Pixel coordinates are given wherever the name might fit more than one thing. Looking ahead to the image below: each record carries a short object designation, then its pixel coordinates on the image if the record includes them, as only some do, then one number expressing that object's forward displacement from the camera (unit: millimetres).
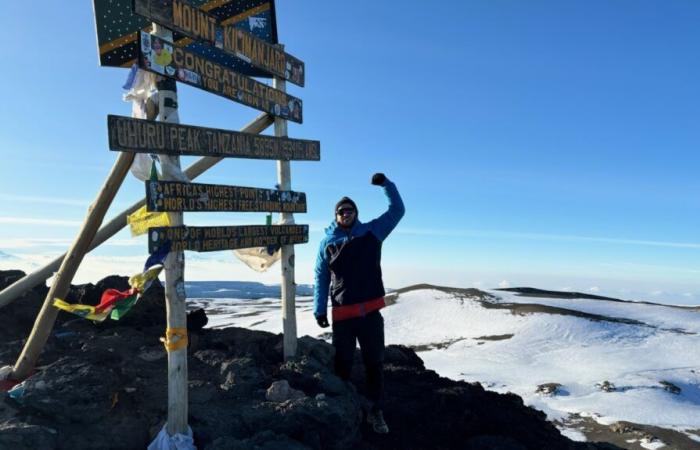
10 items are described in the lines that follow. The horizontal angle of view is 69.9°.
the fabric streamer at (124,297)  4761
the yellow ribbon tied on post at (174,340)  4680
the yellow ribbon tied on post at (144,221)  4867
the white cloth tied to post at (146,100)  4848
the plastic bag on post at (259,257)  6426
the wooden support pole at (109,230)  6012
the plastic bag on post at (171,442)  4445
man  5914
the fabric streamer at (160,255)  4707
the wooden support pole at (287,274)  6430
